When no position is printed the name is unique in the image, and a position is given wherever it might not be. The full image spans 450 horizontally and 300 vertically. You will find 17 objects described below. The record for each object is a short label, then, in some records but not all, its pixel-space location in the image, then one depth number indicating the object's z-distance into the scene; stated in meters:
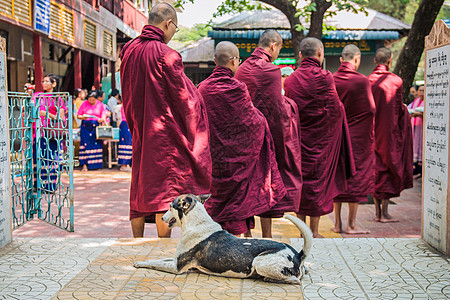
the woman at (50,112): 5.84
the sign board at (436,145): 4.64
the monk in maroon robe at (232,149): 5.22
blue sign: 12.24
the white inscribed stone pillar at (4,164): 4.91
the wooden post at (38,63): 12.76
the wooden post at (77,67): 16.34
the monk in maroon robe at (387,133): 7.05
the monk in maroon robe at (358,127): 6.40
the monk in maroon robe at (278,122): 5.61
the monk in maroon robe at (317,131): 5.93
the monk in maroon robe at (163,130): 4.73
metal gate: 5.68
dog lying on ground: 3.71
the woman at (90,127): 12.38
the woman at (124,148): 12.54
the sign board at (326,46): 15.58
